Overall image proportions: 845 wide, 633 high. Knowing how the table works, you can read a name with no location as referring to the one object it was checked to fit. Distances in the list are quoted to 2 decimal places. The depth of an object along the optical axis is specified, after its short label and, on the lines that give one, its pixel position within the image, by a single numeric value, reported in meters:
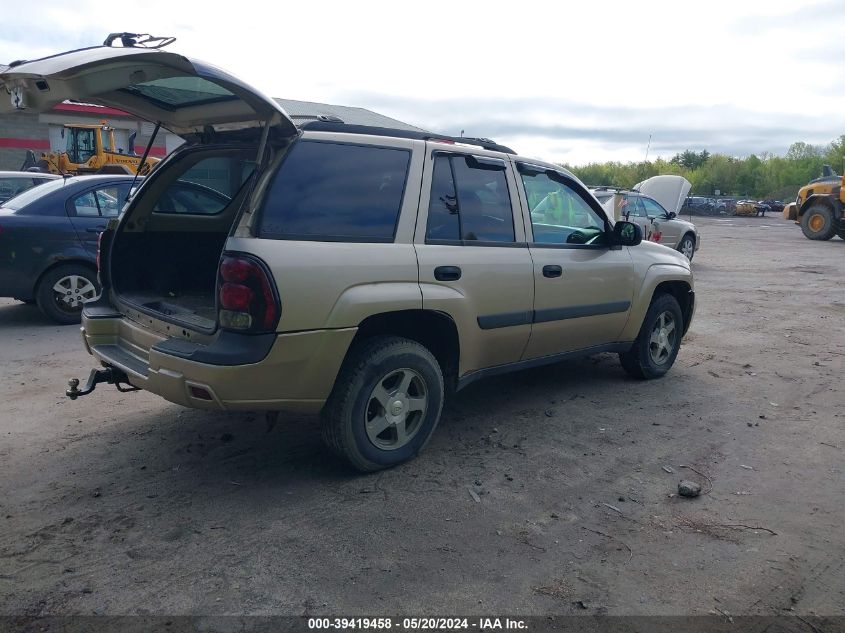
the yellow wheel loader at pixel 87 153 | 23.77
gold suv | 3.46
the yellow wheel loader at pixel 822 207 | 22.77
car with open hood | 14.35
